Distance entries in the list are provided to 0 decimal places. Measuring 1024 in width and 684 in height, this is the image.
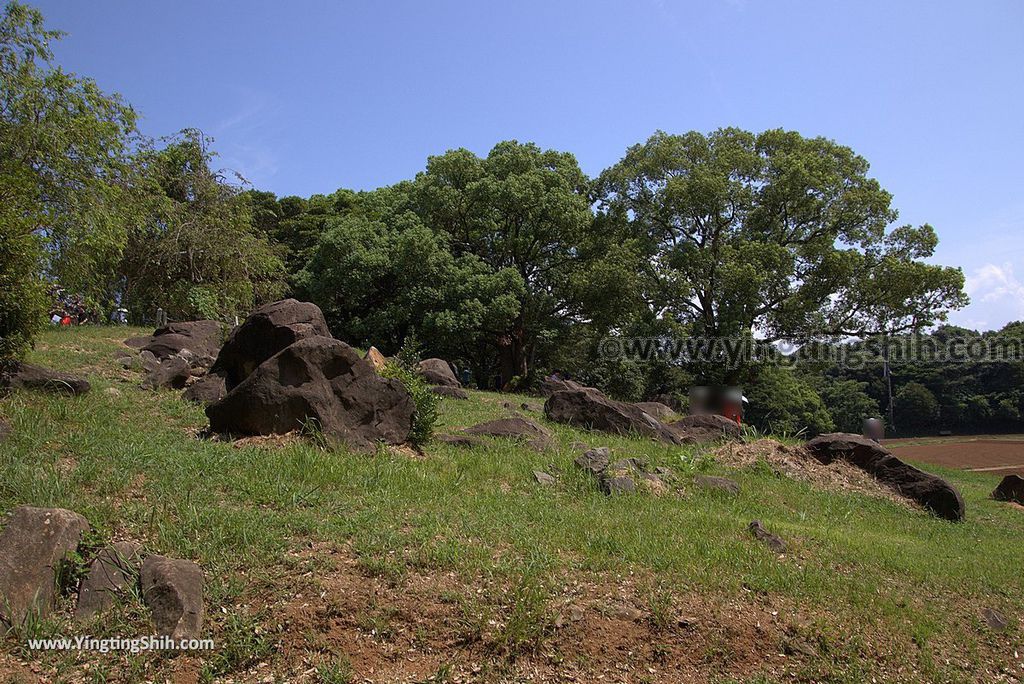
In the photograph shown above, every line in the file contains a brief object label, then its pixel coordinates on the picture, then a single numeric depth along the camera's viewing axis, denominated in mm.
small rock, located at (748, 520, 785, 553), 6255
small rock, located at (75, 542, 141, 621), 3846
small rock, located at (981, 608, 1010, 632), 5410
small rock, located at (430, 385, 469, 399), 14546
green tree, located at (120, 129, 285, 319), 22375
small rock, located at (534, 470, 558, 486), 7492
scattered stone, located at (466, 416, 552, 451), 9367
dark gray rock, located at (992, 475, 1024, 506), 12617
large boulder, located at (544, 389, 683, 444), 11656
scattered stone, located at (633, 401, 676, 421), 15832
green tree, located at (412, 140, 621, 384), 24031
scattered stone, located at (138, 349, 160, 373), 11497
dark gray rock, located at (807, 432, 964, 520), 9906
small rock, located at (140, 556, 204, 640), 3699
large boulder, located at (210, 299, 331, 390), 9805
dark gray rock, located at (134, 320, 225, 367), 13023
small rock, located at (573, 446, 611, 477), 7941
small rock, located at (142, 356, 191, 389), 10086
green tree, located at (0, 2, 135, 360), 15867
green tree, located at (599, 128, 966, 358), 21172
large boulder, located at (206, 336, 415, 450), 7293
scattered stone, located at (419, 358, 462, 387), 16005
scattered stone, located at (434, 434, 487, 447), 8711
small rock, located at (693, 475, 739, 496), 8609
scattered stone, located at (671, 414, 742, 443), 12412
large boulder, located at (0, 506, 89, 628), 3729
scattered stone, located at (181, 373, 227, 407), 9211
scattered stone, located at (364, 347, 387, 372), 14631
